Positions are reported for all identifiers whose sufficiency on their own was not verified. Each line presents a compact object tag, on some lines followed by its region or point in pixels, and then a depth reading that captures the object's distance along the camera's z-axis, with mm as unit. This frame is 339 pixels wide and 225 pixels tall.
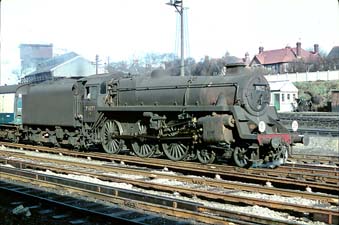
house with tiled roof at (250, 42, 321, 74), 75062
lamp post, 22212
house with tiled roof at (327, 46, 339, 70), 71019
